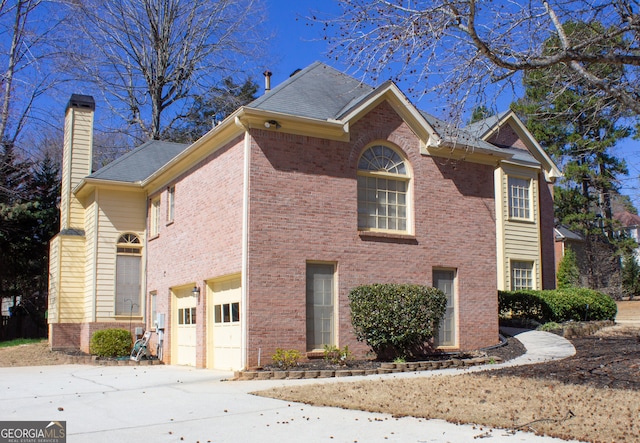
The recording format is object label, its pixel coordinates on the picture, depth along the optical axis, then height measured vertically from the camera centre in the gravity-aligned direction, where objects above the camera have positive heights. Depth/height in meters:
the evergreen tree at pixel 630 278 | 39.56 +0.50
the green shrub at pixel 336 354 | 14.76 -1.51
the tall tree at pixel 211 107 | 36.34 +10.33
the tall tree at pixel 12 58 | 25.23 +9.12
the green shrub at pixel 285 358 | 14.20 -1.50
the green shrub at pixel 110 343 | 20.42 -1.68
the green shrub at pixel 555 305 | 21.03 -0.61
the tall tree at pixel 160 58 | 34.12 +12.20
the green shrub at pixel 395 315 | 14.30 -0.60
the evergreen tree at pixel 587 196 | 33.59 +4.96
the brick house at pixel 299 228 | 14.92 +1.55
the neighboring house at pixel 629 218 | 57.78 +6.20
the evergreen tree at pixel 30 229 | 27.94 +2.64
